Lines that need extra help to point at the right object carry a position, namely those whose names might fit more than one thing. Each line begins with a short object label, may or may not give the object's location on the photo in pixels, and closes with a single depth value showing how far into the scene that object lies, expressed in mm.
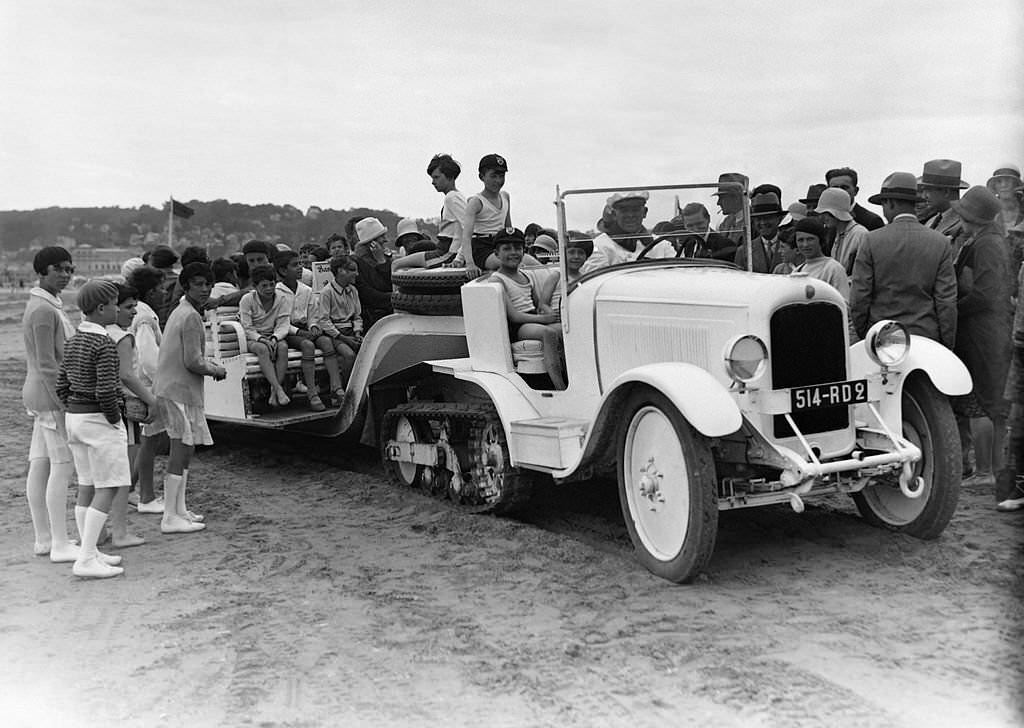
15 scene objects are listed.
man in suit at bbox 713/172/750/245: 7105
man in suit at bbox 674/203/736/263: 6984
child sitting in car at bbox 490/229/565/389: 7000
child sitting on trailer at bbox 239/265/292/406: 8719
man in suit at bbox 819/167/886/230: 8805
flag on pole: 14868
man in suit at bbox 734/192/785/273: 8461
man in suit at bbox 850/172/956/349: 6965
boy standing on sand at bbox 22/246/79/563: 6285
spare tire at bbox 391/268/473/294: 7953
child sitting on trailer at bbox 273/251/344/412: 8898
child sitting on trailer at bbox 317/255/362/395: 9125
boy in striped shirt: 5965
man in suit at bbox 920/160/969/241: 7734
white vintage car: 5453
